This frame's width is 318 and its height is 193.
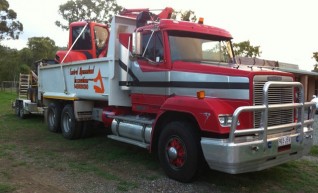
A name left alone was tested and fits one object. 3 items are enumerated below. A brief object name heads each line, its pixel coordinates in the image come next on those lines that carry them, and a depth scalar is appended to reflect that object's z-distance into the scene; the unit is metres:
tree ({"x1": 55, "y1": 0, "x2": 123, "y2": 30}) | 38.81
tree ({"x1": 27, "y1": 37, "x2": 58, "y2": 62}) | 56.12
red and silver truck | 5.75
